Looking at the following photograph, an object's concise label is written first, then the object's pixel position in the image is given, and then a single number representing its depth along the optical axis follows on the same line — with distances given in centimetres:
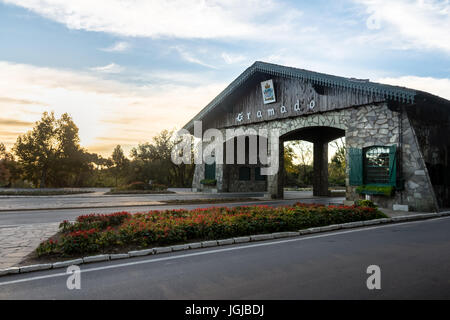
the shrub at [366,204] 1315
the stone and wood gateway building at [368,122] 1484
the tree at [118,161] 4187
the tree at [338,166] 4369
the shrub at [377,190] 1513
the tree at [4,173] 3872
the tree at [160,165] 3816
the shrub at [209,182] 2661
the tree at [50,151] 3281
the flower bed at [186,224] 671
